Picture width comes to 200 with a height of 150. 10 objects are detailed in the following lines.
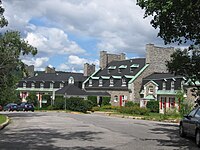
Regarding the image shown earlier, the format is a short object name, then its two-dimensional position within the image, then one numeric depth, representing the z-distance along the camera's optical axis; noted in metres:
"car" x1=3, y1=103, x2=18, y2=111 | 57.84
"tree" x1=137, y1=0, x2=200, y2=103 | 12.02
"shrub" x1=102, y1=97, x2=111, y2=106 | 63.03
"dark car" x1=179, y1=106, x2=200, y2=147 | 14.05
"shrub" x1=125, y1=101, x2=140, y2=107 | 57.19
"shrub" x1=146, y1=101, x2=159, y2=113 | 52.72
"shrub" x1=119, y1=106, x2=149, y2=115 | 43.27
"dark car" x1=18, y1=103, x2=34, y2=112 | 56.06
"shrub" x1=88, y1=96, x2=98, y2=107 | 63.82
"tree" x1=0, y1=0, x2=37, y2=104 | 37.28
